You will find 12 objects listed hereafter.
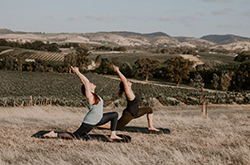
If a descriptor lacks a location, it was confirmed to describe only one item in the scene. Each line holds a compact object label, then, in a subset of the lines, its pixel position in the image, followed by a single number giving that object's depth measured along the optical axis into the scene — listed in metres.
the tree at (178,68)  76.25
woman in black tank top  6.54
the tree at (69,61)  91.36
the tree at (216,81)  70.38
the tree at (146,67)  86.25
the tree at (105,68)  99.62
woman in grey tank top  5.84
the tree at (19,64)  90.06
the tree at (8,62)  88.88
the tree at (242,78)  70.63
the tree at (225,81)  68.94
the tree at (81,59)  97.25
